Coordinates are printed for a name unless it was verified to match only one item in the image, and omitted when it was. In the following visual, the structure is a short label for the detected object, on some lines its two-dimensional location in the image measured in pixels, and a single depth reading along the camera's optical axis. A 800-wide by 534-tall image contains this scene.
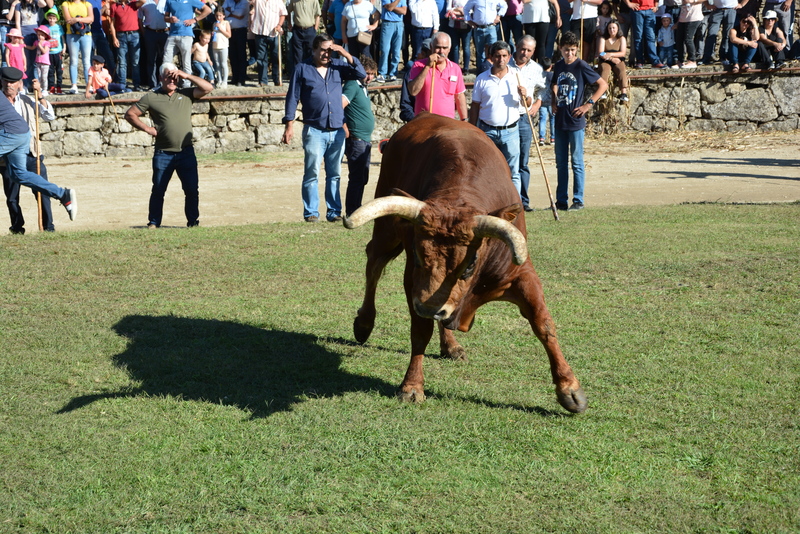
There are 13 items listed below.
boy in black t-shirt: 11.20
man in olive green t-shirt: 10.57
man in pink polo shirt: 10.61
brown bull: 4.38
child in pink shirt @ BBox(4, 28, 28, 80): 16.31
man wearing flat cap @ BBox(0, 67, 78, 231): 10.20
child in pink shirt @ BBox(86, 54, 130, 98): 17.80
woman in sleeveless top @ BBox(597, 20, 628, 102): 17.86
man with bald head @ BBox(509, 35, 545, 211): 11.12
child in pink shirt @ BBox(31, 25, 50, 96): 17.05
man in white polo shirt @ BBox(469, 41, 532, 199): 10.69
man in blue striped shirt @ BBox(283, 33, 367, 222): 10.78
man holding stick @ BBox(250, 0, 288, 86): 17.70
